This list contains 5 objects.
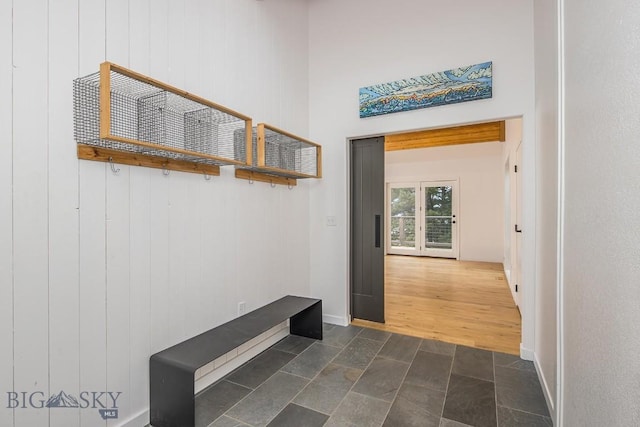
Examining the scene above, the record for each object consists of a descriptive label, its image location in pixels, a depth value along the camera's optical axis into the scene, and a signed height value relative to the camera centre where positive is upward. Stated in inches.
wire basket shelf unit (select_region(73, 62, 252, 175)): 60.7 +21.0
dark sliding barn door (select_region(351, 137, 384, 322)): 138.2 -8.4
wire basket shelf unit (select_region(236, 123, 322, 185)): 99.6 +21.0
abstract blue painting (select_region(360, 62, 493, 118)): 110.3 +48.1
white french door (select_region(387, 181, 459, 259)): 325.7 -8.5
